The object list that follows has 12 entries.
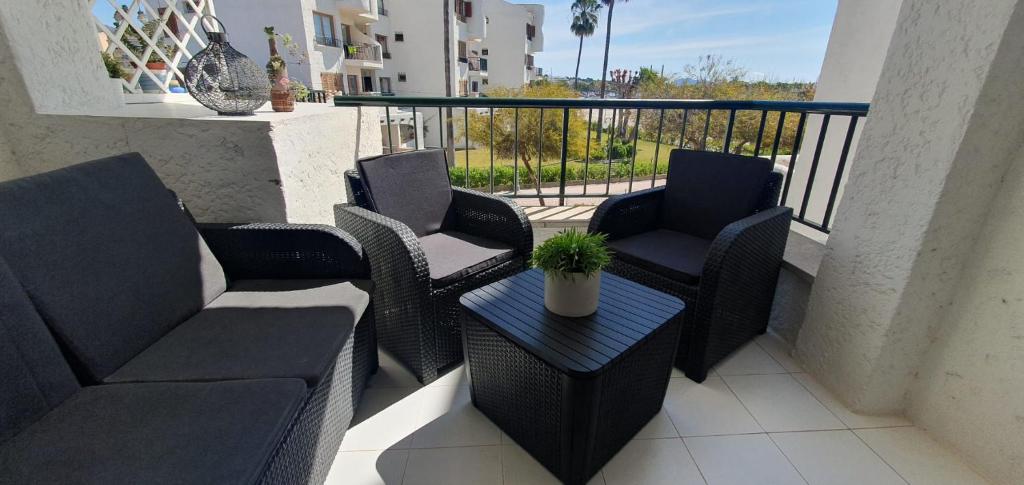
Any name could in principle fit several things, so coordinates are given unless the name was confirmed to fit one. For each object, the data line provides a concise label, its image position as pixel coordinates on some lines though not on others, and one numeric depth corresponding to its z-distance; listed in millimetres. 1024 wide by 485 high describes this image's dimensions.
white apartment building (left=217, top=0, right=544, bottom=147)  13797
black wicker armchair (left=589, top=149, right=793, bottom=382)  1805
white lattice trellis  2613
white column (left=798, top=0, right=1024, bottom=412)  1323
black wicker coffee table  1292
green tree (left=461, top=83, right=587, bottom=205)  10625
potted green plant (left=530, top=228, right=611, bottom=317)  1428
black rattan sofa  913
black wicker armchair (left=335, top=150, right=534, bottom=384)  1755
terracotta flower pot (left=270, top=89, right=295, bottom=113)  2105
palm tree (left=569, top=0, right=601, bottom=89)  33062
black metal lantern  1857
